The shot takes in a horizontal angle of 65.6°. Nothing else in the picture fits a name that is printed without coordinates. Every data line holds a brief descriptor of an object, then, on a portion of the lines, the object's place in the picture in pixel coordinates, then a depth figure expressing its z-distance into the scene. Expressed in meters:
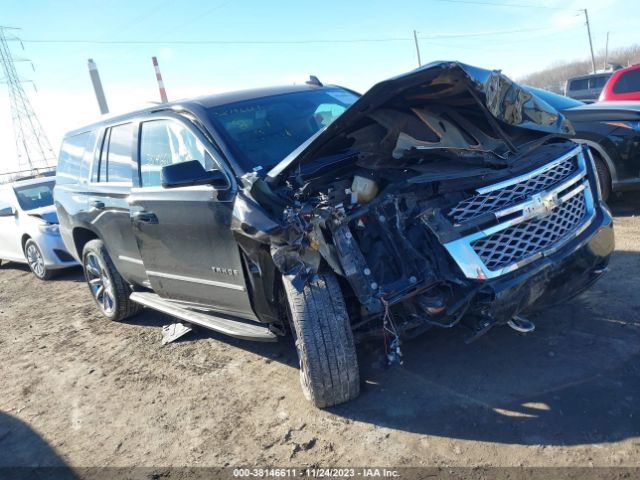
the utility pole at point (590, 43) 42.76
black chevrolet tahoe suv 2.64
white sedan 7.32
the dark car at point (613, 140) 5.46
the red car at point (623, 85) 8.63
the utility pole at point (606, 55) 60.26
